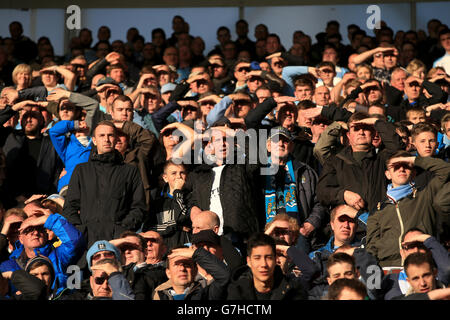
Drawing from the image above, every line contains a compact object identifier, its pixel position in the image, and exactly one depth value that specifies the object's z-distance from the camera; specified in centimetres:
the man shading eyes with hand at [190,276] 1525
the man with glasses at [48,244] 1767
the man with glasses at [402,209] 1731
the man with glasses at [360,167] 1911
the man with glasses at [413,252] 1577
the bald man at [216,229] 1670
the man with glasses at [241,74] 2620
